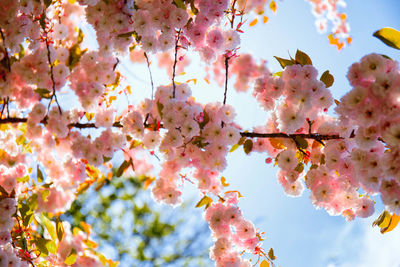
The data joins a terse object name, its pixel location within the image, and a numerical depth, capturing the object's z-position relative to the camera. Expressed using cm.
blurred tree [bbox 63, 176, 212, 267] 607
